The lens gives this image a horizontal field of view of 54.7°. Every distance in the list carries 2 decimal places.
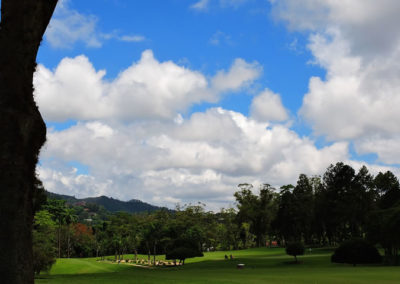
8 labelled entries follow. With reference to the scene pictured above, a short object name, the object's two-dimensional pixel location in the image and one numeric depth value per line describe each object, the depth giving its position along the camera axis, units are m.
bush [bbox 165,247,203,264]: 64.19
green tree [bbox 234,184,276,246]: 114.12
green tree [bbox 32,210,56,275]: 42.38
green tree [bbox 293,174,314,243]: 101.88
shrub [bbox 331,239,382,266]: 52.34
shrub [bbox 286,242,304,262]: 58.16
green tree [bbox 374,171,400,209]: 95.81
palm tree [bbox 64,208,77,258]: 114.80
